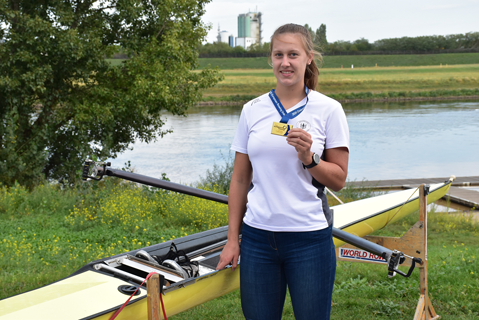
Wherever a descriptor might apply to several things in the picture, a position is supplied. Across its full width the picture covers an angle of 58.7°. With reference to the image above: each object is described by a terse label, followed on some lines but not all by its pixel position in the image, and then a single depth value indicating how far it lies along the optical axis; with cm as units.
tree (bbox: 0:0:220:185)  971
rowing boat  256
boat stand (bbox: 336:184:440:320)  360
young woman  188
